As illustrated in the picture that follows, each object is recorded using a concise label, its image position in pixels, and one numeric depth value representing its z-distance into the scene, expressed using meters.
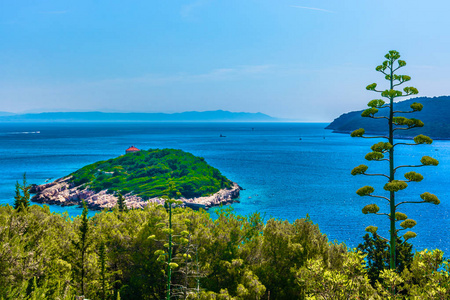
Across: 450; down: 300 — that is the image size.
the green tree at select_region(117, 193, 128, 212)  67.91
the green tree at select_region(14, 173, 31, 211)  34.88
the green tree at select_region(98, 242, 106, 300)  23.62
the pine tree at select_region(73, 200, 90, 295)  24.47
